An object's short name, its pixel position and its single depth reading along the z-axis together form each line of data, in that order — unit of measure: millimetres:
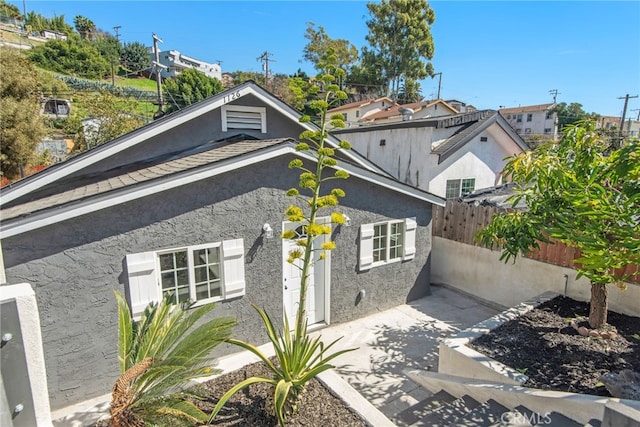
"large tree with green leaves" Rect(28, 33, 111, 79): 47769
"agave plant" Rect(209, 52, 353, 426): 4098
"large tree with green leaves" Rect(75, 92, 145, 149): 22609
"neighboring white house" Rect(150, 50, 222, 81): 66688
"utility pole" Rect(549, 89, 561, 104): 56441
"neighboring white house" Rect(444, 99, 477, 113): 44666
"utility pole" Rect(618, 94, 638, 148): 36581
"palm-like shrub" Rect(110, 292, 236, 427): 3734
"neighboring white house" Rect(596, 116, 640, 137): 65562
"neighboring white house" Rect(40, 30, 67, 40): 60856
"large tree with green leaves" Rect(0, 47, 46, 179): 18391
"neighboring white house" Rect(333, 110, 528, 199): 13969
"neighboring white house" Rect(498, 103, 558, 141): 58688
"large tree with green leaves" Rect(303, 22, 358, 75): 46844
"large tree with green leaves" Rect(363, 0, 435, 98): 40688
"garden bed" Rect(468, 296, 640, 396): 5035
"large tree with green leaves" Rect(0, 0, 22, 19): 52109
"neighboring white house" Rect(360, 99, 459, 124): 29597
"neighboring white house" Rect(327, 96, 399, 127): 37656
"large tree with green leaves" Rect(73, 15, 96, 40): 68594
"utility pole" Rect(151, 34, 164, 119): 18605
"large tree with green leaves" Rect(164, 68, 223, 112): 39938
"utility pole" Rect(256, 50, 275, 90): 33906
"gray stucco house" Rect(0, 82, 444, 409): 5375
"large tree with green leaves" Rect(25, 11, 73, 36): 62194
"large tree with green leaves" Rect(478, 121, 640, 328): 4441
